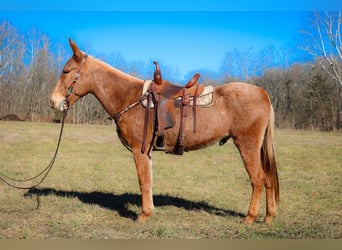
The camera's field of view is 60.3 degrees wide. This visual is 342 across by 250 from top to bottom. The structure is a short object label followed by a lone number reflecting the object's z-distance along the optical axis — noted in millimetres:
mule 4473
